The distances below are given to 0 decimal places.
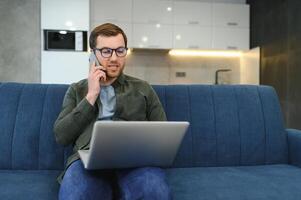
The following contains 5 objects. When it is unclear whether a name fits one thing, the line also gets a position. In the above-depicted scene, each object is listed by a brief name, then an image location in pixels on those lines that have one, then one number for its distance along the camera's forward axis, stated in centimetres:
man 121
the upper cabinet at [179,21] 466
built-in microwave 426
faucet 529
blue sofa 161
